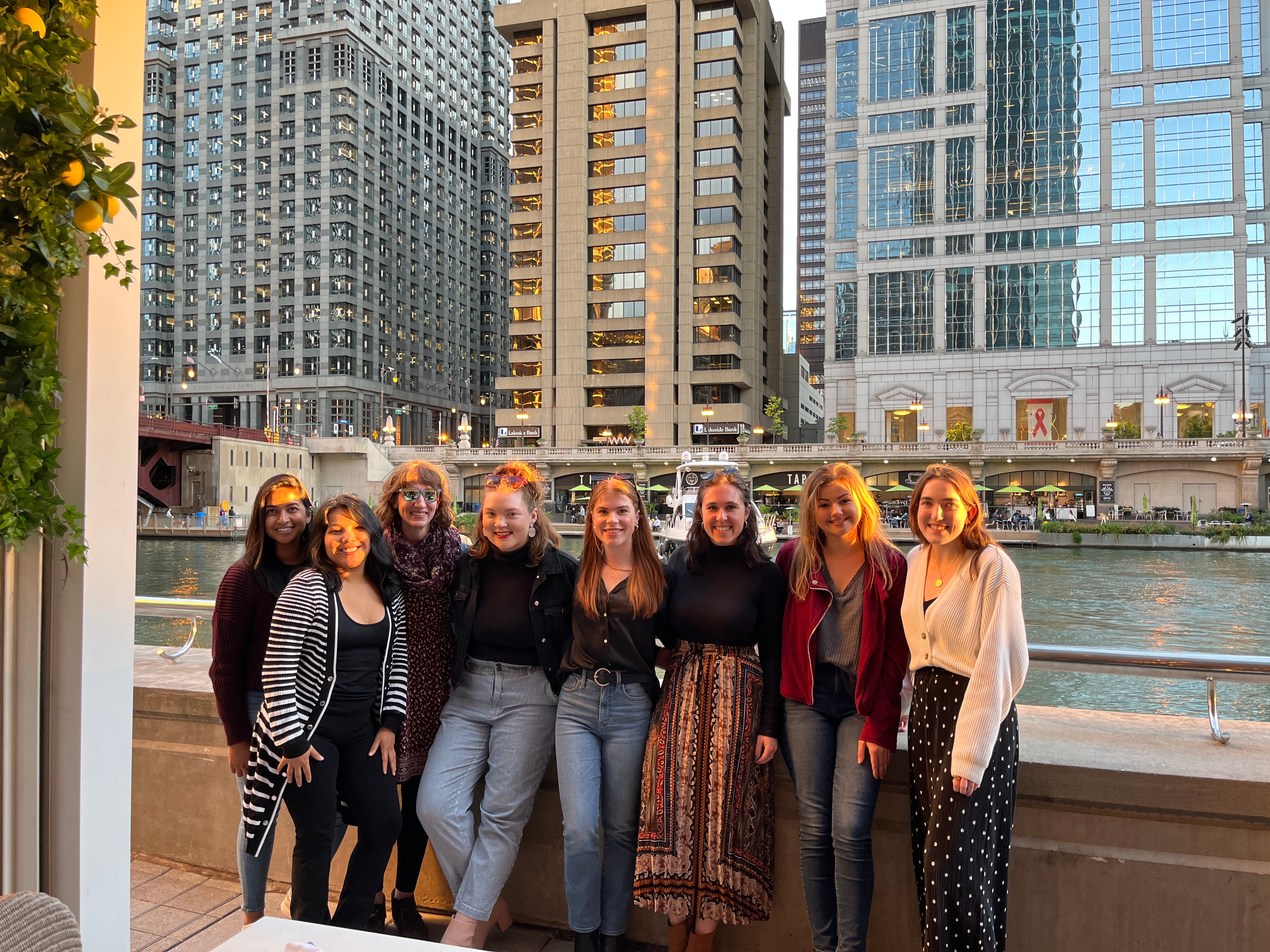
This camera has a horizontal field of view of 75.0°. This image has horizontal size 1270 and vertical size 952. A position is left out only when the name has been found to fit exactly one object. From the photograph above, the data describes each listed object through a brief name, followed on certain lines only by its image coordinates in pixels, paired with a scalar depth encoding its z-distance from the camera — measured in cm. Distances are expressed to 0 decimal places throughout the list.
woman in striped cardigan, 321
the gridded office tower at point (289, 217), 9019
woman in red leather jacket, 316
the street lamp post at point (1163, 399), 5166
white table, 198
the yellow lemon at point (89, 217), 215
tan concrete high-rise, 7225
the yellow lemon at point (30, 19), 210
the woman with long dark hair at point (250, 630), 351
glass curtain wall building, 6044
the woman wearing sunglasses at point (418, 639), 371
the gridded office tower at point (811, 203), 15975
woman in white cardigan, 284
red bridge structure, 4731
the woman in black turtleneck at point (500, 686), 352
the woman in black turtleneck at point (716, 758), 331
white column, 247
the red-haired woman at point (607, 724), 342
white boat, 2986
